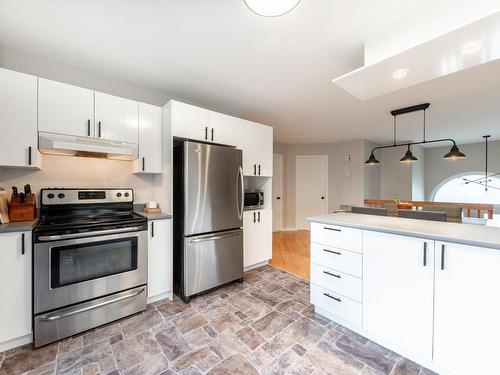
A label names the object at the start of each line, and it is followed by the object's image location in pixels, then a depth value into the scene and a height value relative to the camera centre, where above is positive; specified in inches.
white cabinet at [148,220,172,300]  89.9 -29.2
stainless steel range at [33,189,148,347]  67.1 -25.6
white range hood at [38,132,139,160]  76.2 +14.2
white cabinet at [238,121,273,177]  122.2 +21.7
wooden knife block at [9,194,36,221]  73.2 -8.0
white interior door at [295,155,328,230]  246.4 +1.1
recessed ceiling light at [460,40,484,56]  56.2 +35.9
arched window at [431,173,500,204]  240.2 -2.4
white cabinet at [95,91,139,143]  85.5 +26.7
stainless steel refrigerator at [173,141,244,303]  92.7 -12.9
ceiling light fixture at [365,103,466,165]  129.0 +47.1
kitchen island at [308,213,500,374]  50.6 -26.7
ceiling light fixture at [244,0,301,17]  53.4 +43.5
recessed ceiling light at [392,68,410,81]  68.6 +35.5
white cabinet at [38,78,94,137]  75.9 +27.0
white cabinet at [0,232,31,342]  62.8 -28.3
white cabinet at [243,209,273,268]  124.2 -28.4
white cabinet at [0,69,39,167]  70.1 +21.0
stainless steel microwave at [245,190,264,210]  128.1 -7.5
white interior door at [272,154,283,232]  232.7 -6.3
